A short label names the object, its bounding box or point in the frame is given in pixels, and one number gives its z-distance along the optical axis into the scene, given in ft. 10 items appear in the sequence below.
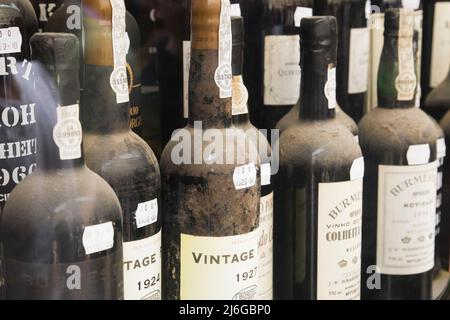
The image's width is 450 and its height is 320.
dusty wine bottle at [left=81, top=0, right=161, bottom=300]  2.74
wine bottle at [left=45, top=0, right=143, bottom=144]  3.12
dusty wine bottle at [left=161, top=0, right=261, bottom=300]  2.88
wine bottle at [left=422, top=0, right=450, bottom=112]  4.30
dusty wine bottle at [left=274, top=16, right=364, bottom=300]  3.19
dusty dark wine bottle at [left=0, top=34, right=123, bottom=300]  2.55
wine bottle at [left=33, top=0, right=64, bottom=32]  3.35
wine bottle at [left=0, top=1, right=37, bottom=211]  2.87
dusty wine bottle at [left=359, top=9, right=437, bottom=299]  3.51
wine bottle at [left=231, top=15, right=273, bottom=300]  3.05
